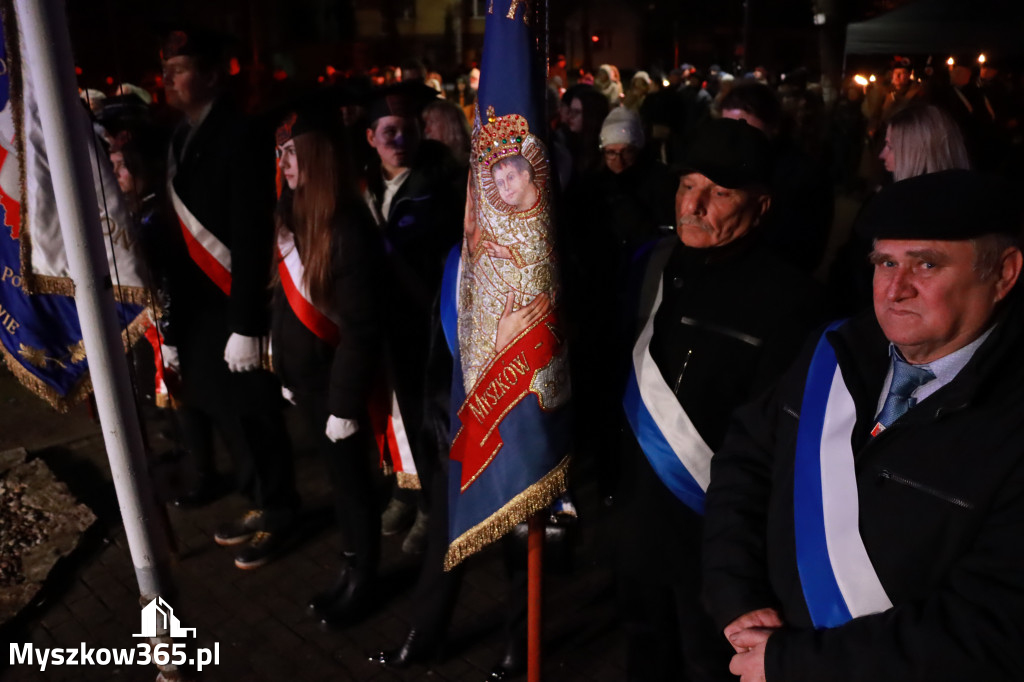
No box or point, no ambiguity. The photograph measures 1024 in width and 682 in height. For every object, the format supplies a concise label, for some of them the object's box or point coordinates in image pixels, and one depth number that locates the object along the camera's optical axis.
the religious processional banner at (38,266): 2.84
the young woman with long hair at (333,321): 3.02
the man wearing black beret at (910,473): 1.50
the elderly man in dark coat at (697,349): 2.26
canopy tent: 8.64
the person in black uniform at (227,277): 3.46
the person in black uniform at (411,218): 3.34
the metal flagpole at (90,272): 2.02
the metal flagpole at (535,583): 2.58
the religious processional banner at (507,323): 2.25
